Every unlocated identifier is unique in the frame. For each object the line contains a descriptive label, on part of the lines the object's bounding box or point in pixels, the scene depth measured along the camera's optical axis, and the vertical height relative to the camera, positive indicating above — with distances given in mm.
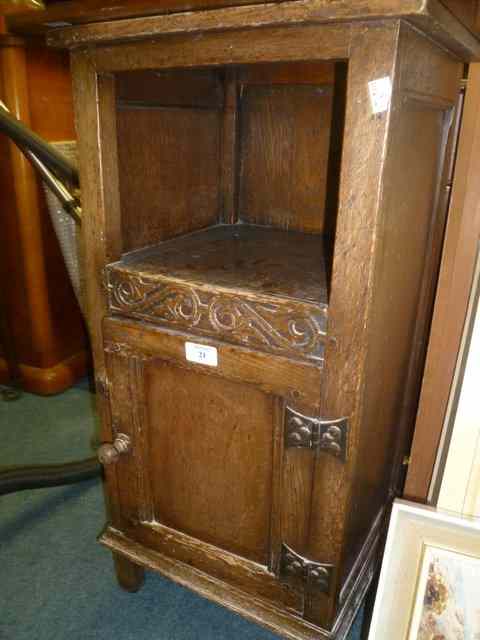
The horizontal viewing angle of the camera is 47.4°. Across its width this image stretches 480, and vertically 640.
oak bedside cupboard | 830 -239
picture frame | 981 -742
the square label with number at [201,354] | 1038 -379
